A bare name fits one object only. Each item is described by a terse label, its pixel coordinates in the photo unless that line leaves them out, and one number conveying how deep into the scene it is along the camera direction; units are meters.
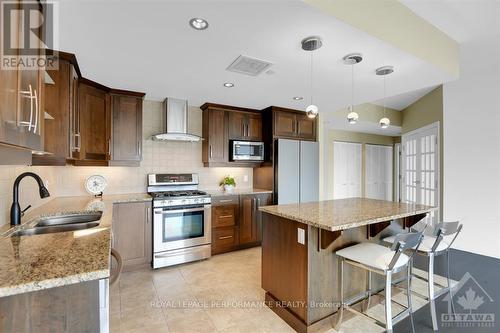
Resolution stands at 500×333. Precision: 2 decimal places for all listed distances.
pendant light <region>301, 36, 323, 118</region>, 1.89
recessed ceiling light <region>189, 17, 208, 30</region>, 1.67
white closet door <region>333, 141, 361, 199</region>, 6.02
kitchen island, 1.90
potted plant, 4.11
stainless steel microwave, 3.97
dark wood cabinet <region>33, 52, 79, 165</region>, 2.18
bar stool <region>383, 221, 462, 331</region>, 1.98
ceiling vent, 2.29
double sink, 1.73
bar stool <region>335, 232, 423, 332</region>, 1.62
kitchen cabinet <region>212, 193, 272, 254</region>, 3.60
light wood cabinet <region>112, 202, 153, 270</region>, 2.99
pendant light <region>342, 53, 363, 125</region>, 2.17
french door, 4.28
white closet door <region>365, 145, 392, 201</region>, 6.59
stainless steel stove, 3.13
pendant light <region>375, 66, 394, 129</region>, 2.46
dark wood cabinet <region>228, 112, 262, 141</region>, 4.03
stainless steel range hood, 3.55
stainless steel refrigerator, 4.00
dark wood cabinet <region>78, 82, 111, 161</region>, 2.79
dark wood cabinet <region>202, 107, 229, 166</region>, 3.86
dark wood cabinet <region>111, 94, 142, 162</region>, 3.20
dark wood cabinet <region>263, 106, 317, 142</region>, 4.08
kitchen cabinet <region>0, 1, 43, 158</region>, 0.84
